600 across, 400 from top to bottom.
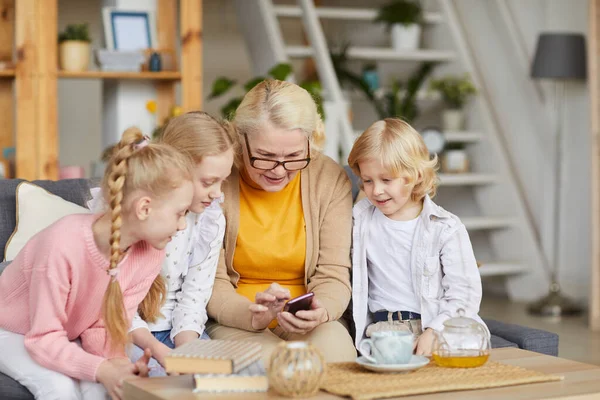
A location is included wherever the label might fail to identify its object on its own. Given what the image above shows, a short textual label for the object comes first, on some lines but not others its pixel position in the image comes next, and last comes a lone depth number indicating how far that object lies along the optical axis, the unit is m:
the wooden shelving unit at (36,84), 4.46
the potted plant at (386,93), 6.00
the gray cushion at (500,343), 2.58
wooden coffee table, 1.75
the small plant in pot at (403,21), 6.20
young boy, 2.52
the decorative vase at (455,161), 6.09
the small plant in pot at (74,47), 4.58
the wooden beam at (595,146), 5.05
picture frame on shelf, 4.64
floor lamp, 5.50
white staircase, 5.82
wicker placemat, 1.78
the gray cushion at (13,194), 2.61
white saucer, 1.92
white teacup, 1.95
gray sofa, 2.59
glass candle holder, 1.71
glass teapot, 2.02
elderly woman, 2.45
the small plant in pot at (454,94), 6.07
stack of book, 1.75
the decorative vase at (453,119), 6.20
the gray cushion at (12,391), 2.05
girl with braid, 2.02
